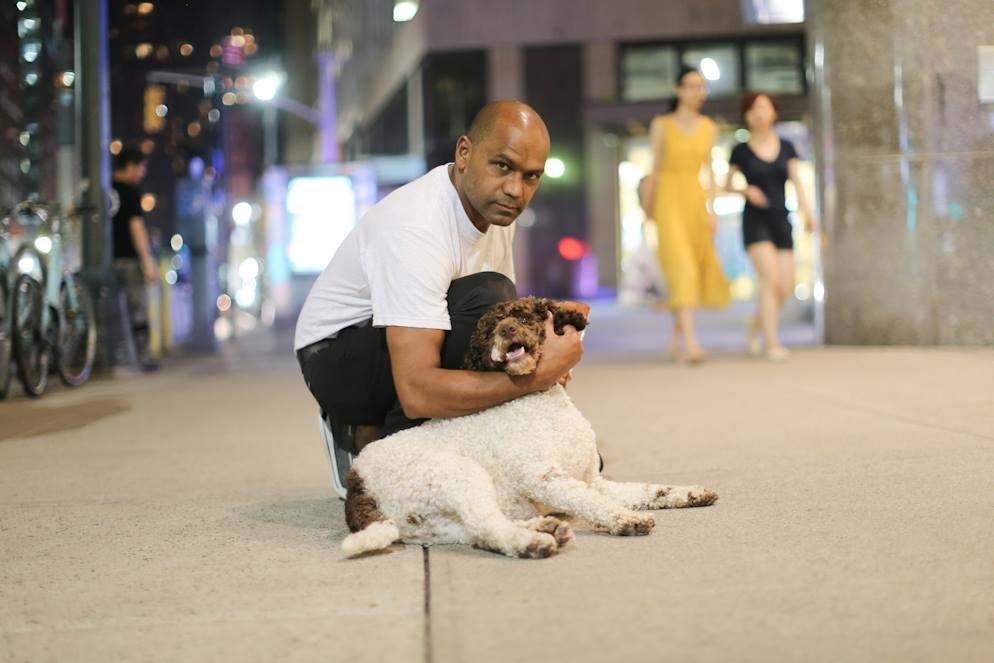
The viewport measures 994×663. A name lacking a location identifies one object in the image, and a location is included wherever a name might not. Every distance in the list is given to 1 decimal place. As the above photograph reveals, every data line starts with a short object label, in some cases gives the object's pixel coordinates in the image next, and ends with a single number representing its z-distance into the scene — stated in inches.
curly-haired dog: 142.3
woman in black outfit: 401.1
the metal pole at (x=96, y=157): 452.8
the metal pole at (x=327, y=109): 1200.8
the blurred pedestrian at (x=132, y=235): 473.7
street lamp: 1207.6
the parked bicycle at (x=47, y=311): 350.6
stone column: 381.1
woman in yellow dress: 401.1
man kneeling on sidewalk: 151.9
